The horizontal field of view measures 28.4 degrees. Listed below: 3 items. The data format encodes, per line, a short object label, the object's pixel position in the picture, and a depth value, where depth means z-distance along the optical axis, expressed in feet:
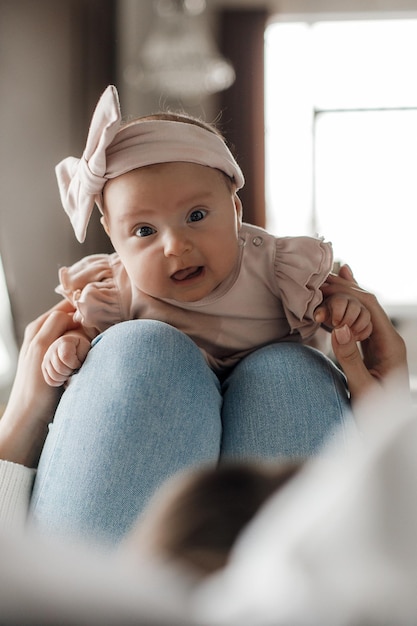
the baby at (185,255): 3.14
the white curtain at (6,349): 8.08
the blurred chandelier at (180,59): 12.48
